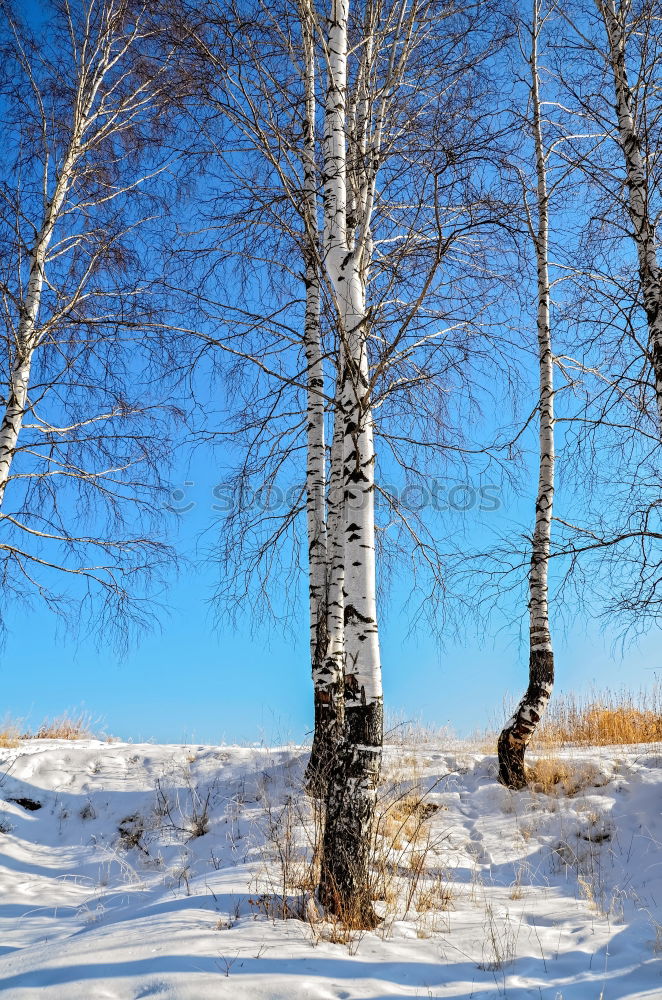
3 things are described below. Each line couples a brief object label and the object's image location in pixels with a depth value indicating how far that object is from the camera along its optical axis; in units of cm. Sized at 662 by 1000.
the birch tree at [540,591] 747
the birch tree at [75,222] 725
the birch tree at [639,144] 611
